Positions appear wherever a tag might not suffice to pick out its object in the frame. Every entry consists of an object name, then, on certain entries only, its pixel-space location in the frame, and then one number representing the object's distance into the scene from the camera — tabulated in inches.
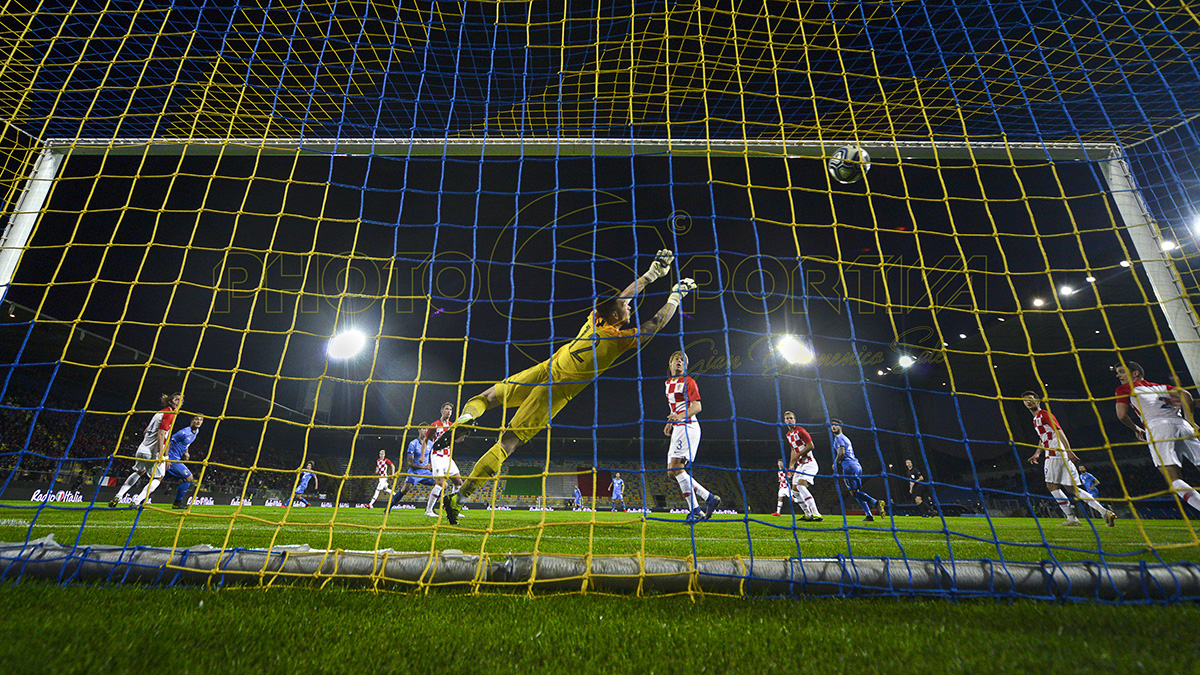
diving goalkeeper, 191.9
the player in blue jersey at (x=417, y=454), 391.9
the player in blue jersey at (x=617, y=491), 733.0
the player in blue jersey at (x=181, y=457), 311.1
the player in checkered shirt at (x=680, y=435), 240.2
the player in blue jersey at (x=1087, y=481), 355.0
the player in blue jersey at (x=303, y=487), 738.2
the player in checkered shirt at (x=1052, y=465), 303.7
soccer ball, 189.2
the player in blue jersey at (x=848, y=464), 299.7
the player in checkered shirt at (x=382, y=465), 568.6
